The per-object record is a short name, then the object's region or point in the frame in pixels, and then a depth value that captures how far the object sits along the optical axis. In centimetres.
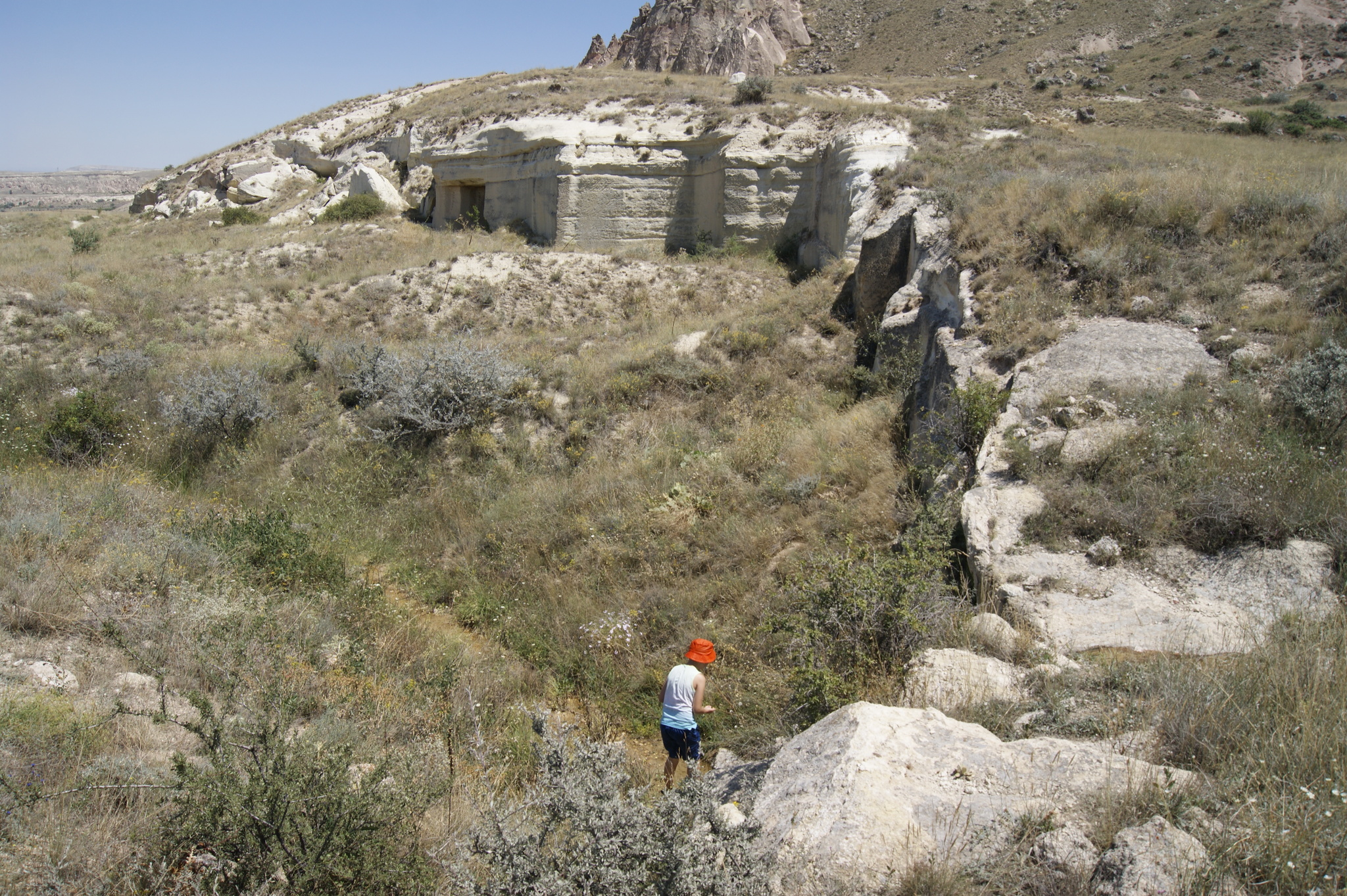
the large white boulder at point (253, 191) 2591
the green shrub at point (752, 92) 1998
